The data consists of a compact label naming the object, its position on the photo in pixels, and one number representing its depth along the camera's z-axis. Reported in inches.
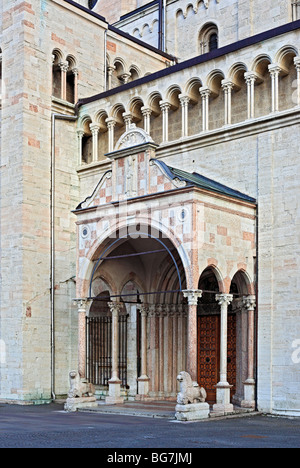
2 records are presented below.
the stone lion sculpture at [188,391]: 668.1
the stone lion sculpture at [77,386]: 792.9
